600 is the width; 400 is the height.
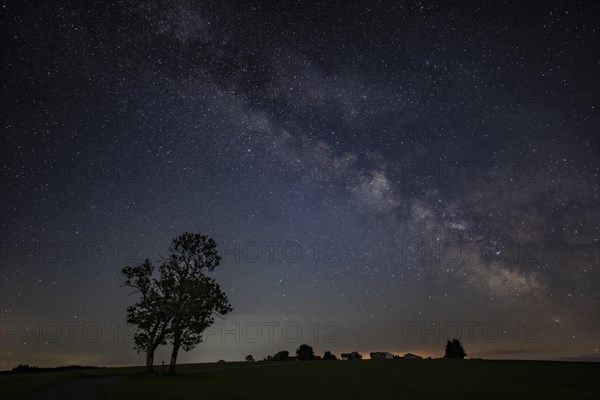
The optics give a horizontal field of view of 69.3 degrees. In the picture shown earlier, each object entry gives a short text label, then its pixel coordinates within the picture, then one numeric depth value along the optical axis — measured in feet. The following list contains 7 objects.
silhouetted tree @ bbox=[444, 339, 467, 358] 515.50
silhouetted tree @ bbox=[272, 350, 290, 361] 440.04
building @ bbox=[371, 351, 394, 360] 480.64
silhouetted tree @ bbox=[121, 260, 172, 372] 189.26
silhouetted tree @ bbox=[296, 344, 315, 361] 476.13
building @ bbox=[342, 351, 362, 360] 505.25
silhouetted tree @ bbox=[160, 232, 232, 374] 184.65
